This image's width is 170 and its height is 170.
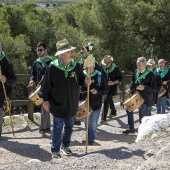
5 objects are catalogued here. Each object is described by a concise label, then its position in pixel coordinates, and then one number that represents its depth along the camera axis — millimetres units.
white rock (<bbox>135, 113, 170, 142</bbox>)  6820
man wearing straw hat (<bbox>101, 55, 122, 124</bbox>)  8797
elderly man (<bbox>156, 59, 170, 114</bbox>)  9469
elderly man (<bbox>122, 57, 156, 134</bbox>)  7695
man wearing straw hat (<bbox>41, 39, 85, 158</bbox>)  5379
